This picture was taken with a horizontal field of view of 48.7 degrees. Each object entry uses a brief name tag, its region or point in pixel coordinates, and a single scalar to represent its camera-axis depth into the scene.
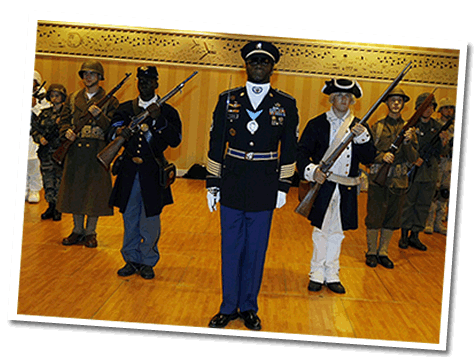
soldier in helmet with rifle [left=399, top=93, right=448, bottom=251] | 6.36
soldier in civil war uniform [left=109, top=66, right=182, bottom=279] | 4.34
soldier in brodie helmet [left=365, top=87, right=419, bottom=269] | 5.30
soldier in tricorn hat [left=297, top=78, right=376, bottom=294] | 4.30
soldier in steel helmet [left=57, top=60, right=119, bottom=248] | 5.14
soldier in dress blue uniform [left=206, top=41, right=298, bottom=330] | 3.40
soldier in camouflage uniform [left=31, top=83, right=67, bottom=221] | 6.35
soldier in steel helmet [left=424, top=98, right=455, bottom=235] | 6.76
